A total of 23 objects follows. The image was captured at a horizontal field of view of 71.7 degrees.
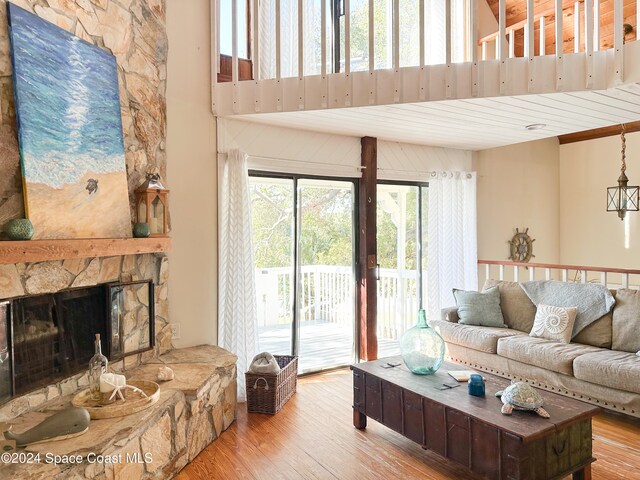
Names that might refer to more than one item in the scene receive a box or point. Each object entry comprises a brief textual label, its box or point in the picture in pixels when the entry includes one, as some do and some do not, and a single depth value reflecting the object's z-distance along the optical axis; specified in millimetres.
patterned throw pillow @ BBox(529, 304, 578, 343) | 3814
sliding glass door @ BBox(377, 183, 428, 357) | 5109
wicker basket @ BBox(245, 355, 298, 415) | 3557
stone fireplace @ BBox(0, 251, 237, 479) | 2078
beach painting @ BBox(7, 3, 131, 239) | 2332
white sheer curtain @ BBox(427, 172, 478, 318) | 5285
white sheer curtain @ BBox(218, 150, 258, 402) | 3867
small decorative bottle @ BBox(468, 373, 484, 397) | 2588
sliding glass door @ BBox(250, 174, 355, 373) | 4328
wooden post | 4719
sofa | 3170
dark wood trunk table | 2188
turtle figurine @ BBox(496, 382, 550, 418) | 2320
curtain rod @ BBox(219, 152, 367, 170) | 4066
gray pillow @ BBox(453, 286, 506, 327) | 4410
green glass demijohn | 2959
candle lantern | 3115
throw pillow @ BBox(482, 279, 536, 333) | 4320
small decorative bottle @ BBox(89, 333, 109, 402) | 2511
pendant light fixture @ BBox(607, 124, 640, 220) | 5527
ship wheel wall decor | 5992
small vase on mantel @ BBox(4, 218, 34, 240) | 2182
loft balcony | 3219
